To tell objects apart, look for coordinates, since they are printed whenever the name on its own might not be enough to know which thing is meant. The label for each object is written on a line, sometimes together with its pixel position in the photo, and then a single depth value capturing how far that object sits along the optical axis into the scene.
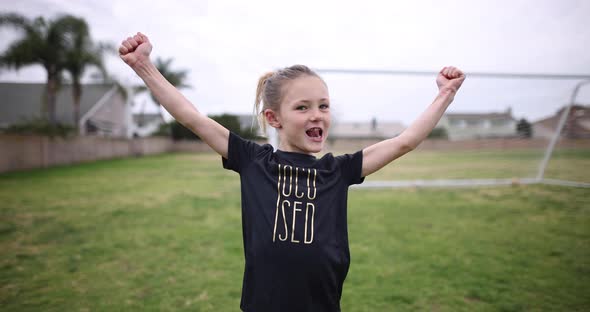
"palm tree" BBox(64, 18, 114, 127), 19.11
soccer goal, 9.32
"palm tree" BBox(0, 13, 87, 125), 16.64
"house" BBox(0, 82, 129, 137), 25.89
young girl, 1.31
